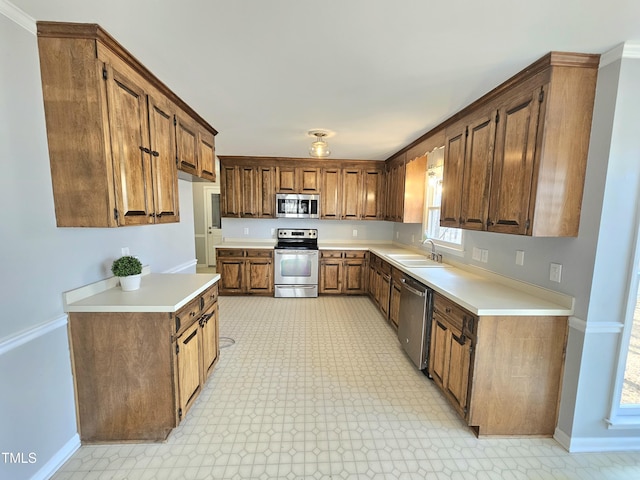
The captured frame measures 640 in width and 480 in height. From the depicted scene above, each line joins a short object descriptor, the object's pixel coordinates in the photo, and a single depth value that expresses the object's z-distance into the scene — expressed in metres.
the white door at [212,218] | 6.78
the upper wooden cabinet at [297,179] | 4.93
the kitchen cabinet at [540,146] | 1.66
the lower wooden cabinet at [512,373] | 1.82
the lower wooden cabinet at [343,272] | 4.91
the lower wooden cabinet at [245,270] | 4.82
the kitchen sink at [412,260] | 3.28
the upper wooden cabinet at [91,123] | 1.48
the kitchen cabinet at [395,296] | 3.30
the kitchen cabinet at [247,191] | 4.89
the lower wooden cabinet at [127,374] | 1.71
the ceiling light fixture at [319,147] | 3.12
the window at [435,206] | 3.41
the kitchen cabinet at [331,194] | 5.00
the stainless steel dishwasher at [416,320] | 2.49
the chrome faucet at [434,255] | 3.39
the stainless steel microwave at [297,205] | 4.96
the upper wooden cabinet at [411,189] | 3.99
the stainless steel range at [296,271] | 4.81
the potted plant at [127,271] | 1.96
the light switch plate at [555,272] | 1.87
